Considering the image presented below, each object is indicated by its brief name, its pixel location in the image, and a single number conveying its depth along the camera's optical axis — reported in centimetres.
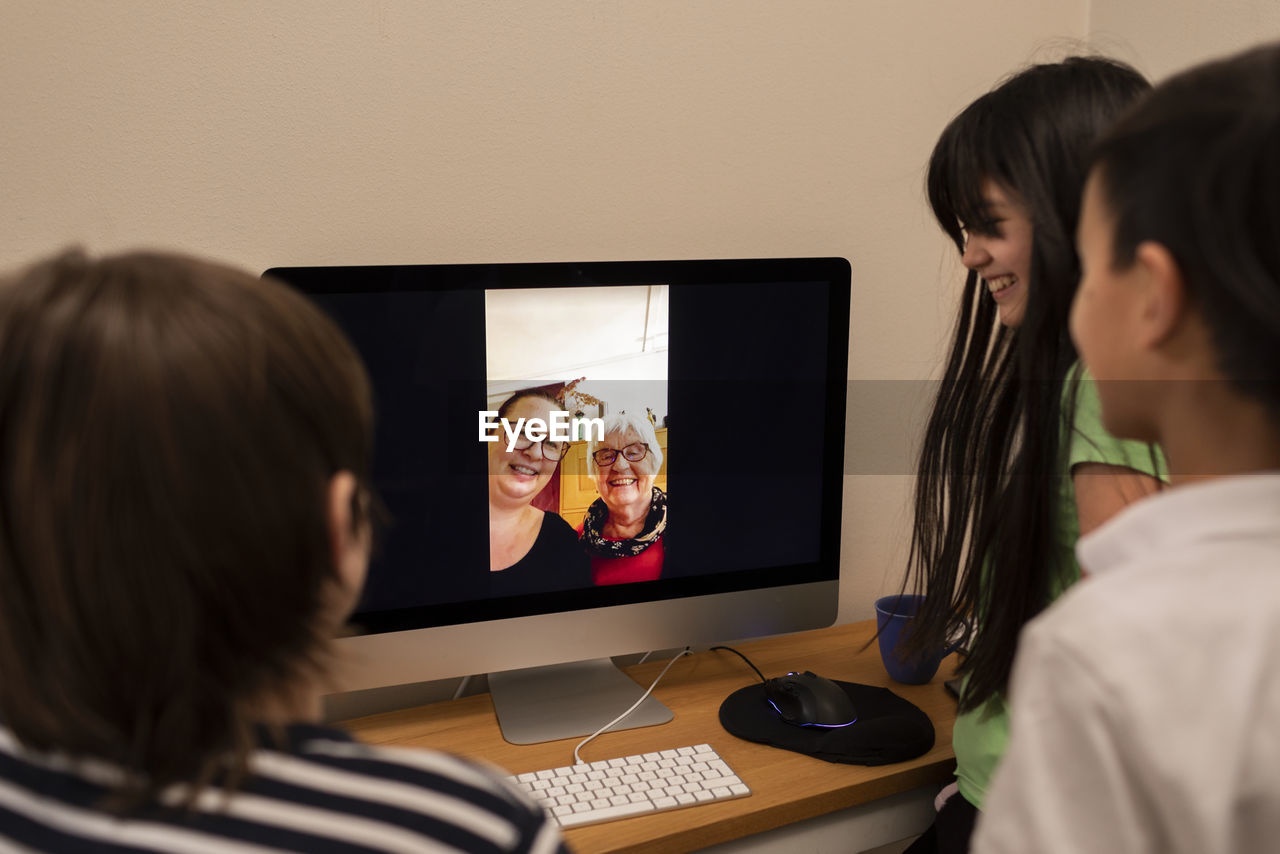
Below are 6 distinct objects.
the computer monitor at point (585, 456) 124
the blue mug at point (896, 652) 148
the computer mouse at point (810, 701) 133
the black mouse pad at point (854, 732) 128
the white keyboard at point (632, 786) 113
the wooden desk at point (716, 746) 112
